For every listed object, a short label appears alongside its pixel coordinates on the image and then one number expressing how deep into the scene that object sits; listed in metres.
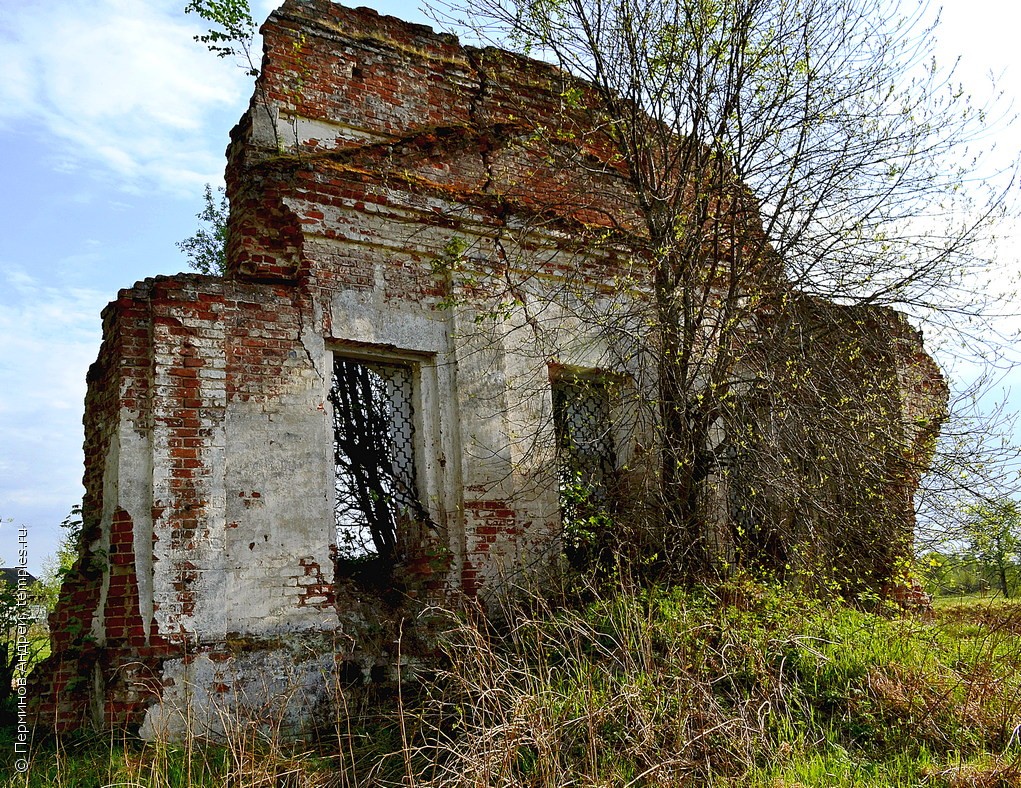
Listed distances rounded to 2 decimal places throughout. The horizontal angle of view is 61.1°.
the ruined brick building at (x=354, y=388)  5.84
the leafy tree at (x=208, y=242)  15.55
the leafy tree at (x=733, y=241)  7.00
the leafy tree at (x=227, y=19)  7.06
